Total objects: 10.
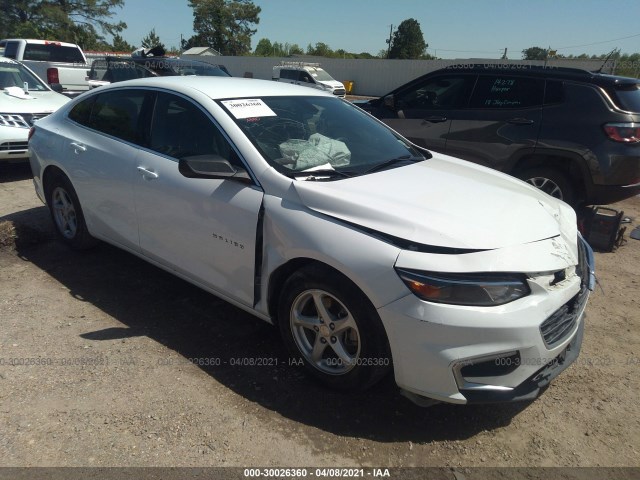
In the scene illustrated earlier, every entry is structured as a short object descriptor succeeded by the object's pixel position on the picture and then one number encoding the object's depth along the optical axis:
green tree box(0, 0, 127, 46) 40.44
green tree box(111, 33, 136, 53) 48.47
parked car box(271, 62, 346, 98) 23.83
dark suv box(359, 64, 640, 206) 5.09
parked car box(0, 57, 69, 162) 6.68
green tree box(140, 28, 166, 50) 68.79
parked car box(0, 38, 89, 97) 12.58
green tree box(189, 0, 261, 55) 63.22
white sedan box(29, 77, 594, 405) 2.31
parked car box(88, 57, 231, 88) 11.91
